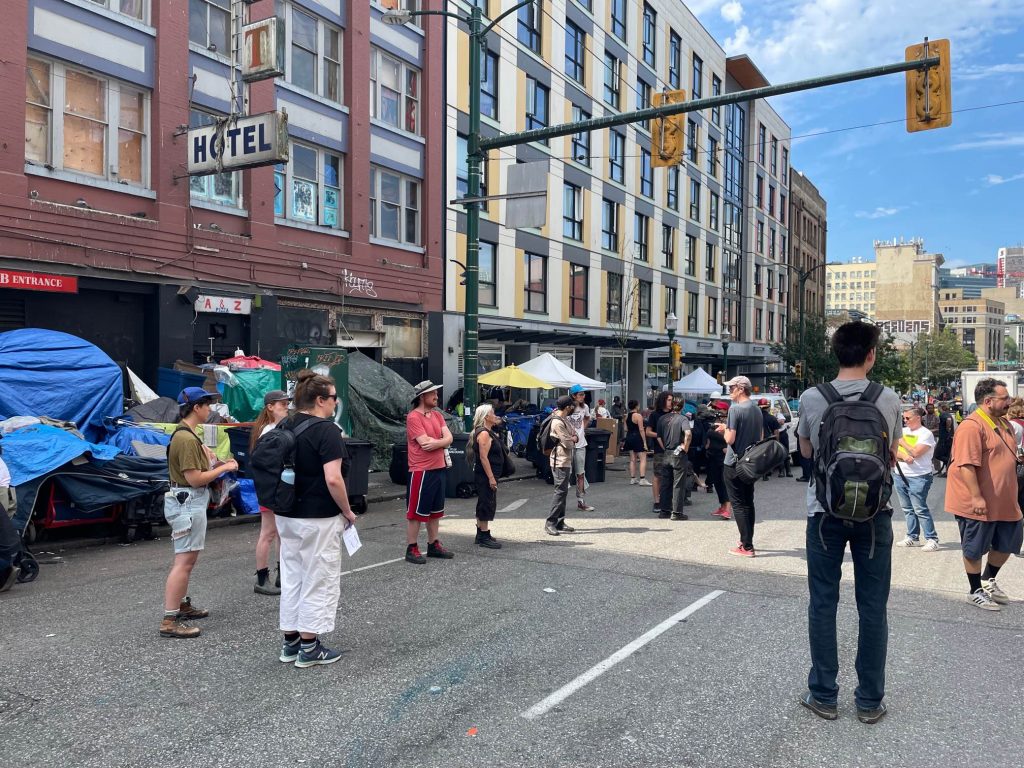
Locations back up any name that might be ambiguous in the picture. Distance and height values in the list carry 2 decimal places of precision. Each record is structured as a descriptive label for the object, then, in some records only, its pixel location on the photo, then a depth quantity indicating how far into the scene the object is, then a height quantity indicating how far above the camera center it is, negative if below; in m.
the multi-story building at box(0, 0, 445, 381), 12.86 +3.85
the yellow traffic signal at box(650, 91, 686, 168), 11.68 +3.63
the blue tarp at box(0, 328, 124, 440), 10.05 -0.01
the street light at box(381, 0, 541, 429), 14.32 +3.12
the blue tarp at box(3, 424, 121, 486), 8.09 -0.76
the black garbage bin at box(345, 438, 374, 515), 11.23 -1.29
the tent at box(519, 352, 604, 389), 19.67 +0.27
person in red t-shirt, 7.71 -0.80
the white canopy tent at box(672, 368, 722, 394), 26.30 +0.01
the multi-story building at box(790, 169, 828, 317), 56.78 +11.29
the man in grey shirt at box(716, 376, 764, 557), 8.39 -0.79
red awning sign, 12.09 +1.53
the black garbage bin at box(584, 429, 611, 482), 15.53 -1.42
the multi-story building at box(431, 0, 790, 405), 24.59 +7.50
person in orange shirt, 6.25 -0.79
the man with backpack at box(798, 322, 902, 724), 3.92 -0.60
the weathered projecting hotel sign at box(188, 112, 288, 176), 12.79 +3.99
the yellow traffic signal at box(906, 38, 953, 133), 9.48 +3.58
